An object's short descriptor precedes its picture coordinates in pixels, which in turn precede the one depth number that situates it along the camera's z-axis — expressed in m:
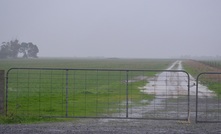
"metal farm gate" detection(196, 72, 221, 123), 11.80
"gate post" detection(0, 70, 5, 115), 10.59
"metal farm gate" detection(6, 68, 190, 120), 12.44
